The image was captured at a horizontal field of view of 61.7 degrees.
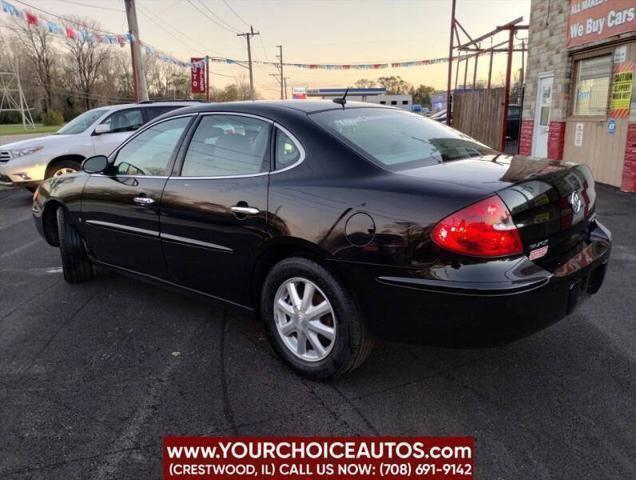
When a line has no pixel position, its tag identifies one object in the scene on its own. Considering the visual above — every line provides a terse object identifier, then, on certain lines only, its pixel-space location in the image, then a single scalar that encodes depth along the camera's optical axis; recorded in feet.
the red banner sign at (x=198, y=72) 92.63
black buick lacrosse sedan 8.09
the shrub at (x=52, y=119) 219.20
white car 30.68
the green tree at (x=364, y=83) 311.06
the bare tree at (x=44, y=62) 255.70
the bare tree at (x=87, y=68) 270.46
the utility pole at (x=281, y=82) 265.95
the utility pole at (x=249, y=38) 196.44
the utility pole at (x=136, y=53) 64.80
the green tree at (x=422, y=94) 285.43
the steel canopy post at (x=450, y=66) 51.47
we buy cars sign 28.49
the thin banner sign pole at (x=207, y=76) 94.27
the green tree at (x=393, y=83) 320.09
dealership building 29.14
